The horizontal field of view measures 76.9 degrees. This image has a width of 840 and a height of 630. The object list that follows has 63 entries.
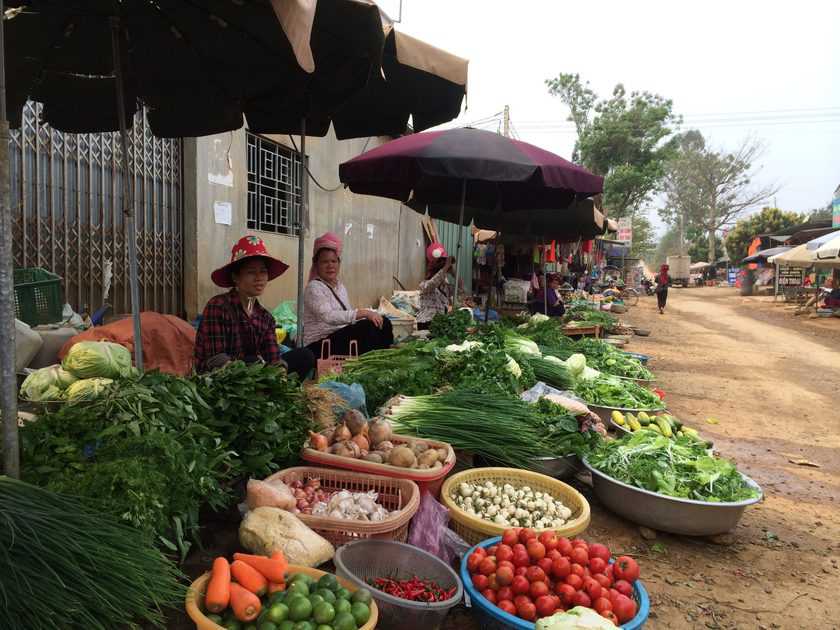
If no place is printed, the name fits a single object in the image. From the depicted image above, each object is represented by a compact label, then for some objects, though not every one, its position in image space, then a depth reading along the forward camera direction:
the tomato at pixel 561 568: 2.08
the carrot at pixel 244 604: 1.65
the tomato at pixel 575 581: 2.05
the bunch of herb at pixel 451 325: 5.81
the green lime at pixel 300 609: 1.62
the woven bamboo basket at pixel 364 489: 2.17
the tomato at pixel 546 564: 2.10
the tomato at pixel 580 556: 2.15
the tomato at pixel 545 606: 1.94
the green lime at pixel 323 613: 1.63
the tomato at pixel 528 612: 1.95
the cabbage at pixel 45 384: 3.03
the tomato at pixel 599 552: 2.23
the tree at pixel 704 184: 46.47
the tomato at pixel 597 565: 2.15
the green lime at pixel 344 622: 1.62
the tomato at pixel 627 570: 2.14
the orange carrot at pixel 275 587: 1.79
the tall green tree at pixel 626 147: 29.33
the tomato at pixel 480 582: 2.11
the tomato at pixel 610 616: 1.93
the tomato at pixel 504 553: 2.17
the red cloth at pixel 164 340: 4.43
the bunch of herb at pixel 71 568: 1.40
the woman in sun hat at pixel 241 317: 3.58
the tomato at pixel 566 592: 2.01
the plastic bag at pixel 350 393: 3.43
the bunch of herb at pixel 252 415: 2.47
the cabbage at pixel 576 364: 5.35
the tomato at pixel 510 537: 2.28
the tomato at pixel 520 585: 2.02
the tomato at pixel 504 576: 2.05
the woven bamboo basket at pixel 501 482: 2.53
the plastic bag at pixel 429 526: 2.44
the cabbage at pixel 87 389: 2.19
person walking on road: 21.62
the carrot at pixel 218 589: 1.66
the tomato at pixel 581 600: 2.00
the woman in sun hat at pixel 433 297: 7.72
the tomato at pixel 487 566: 2.15
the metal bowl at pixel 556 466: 3.28
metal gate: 4.64
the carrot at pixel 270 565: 1.81
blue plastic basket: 1.92
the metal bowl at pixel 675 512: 2.92
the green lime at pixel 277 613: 1.62
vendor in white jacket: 4.89
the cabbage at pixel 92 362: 3.18
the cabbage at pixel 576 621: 1.75
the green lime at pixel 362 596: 1.74
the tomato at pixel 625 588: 2.08
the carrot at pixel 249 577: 1.75
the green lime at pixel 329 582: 1.76
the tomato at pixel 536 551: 2.15
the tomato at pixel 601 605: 1.95
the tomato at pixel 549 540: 2.21
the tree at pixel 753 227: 41.28
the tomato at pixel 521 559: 2.14
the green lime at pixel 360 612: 1.67
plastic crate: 4.13
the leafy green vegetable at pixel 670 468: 3.05
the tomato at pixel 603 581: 2.08
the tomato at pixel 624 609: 1.96
